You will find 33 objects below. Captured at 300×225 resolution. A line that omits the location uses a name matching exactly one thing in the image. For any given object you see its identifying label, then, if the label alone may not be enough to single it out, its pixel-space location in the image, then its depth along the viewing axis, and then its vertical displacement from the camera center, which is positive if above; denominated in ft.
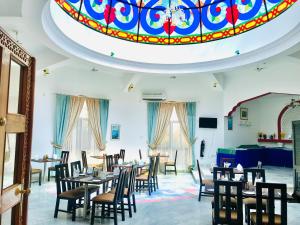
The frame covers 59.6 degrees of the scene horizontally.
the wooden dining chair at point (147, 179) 21.43 -3.85
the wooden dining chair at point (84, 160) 27.09 -3.04
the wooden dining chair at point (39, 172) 23.75 -3.78
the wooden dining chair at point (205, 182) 19.72 -3.82
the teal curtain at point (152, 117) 33.63 +1.96
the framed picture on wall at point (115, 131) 32.89 +0.07
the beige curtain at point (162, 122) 33.47 +1.35
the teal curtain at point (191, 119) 33.32 +1.77
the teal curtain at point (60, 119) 28.37 +1.28
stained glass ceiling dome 21.89 +9.52
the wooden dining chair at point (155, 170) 23.00 -3.35
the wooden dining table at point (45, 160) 24.37 -2.82
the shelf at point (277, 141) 37.78 -0.92
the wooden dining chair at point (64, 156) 26.96 -2.69
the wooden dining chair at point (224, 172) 17.06 -2.54
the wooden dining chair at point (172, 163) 31.27 -3.68
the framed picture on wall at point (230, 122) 33.99 +1.44
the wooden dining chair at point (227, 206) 11.66 -3.28
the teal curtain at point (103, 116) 31.83 +1.88
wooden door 5.92 +0.06
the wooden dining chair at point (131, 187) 16.09 -3.46
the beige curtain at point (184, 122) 33.30 +1.37
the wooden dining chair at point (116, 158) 25.57 -2.64
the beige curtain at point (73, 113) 29.22 +2.02
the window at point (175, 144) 33.55 -1.49
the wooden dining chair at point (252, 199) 13.86 -3.73
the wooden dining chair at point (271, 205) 11.04 -3.04
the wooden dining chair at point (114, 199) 14.24 -3.74
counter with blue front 31.53 -2.90
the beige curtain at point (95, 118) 31.09 +1.52
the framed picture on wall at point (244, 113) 36.80 +2.90
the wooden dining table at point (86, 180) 14.96 -2.87
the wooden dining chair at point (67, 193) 14.97 -3.68
